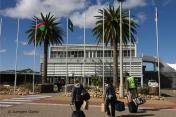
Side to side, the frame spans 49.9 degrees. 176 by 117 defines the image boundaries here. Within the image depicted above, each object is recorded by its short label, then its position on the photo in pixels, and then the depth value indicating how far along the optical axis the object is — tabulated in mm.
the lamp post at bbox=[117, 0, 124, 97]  13295
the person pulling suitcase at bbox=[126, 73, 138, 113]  8835
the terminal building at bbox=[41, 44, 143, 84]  35812
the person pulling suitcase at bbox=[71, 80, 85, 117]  6596
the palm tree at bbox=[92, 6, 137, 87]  21859
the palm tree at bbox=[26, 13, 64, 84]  25412
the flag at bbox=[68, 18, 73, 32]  16782
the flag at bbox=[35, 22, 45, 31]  20575
